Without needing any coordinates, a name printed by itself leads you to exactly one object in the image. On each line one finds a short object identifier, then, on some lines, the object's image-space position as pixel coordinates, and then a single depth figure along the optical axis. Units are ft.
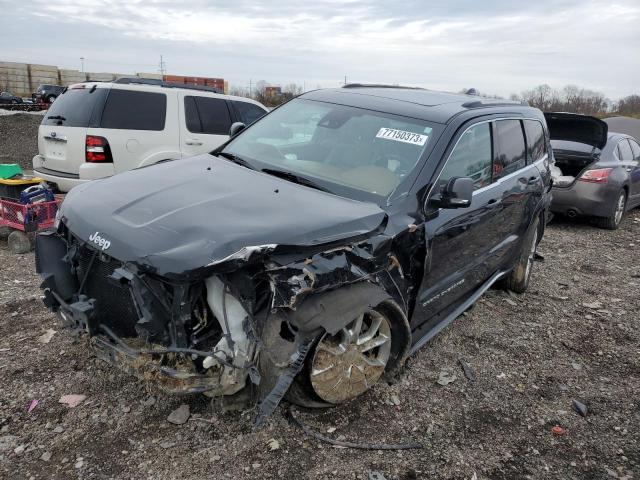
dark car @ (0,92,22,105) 98.27
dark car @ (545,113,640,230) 27.73
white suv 22.15
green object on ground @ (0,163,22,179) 20.80
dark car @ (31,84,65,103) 97.30
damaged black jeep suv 8.20
